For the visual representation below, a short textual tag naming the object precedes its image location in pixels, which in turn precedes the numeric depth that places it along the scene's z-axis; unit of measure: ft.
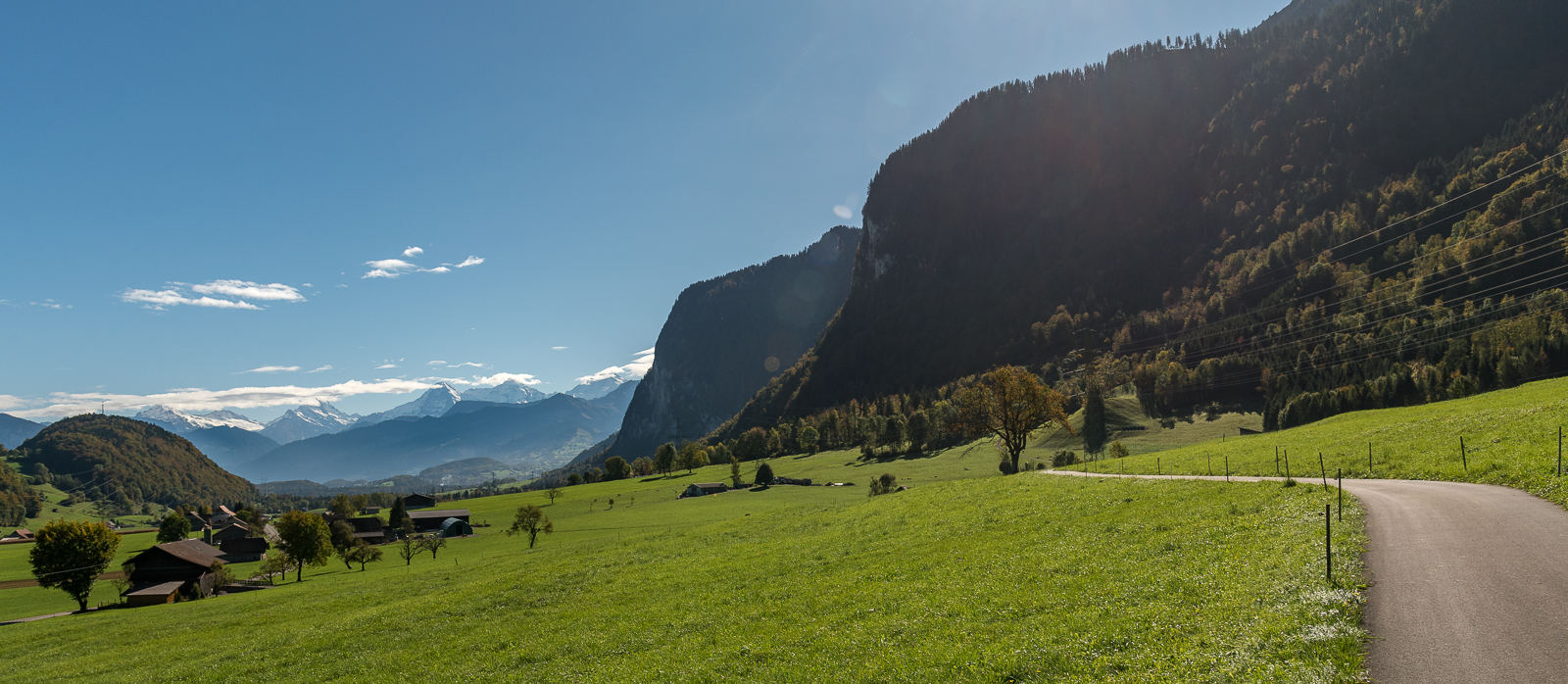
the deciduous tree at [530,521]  278.05
